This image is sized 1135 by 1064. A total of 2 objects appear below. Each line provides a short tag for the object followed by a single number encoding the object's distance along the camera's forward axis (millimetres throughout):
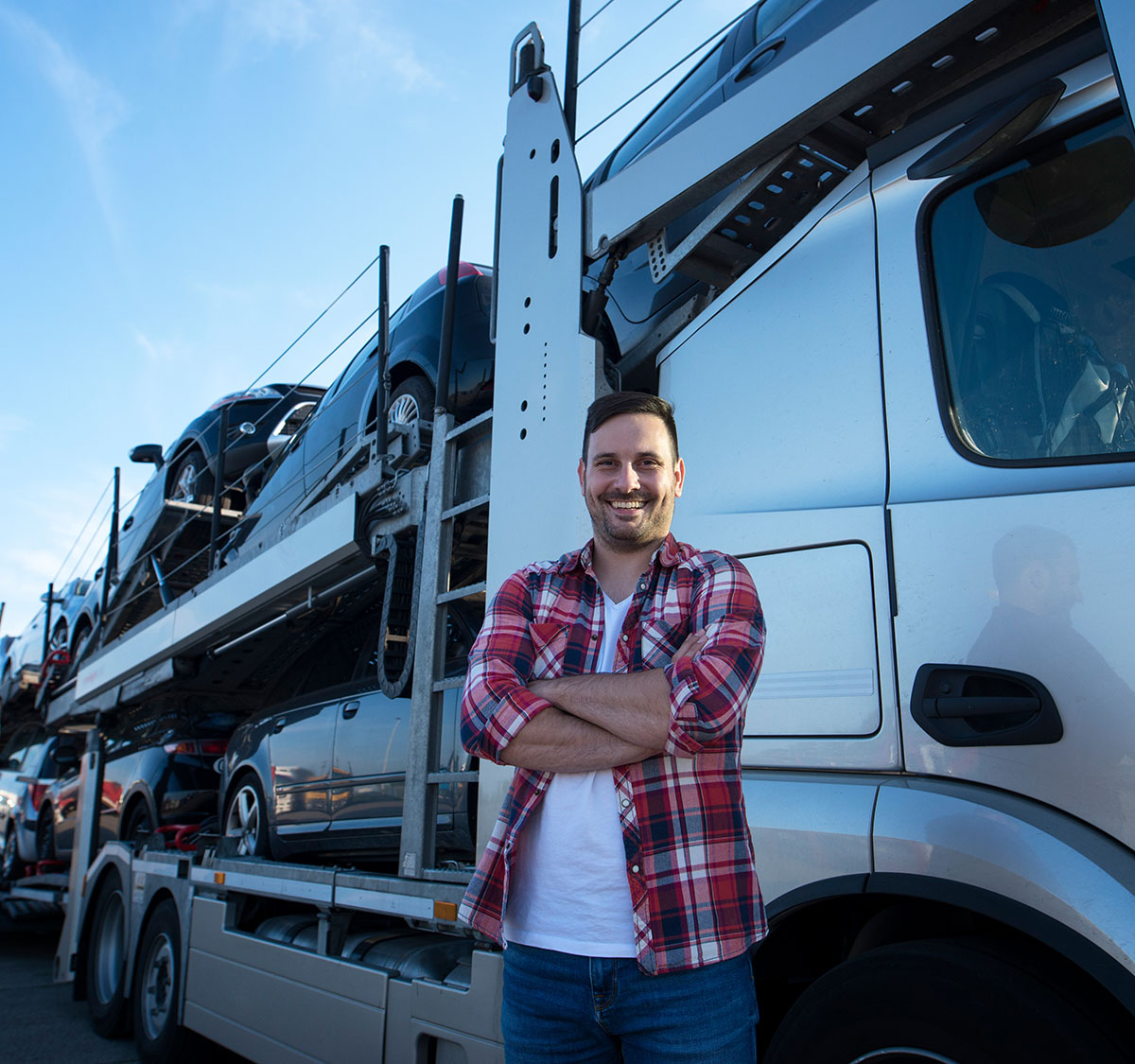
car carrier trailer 1643
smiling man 1507
